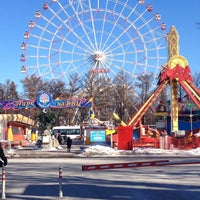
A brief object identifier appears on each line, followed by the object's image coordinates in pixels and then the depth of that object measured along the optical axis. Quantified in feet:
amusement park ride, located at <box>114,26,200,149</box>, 151.84
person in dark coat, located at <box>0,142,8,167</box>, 37.09
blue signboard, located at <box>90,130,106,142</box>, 130.72
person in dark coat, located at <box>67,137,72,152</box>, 123.54
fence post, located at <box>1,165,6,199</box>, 36.32
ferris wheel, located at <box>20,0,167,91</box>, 199.72
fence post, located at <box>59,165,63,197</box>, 37.10
